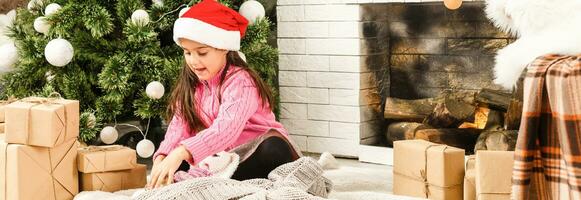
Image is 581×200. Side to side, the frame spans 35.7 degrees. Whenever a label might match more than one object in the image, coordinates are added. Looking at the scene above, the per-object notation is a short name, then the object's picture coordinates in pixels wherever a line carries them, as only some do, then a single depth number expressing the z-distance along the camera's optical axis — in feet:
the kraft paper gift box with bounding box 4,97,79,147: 9.20
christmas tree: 11.53
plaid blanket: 6.56
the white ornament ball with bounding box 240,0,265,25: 12.09
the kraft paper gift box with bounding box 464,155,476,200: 9.16
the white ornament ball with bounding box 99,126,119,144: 11.70
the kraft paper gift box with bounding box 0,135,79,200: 9.25
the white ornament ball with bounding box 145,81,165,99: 11.43
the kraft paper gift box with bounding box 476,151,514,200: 8.64
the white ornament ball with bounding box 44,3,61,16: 11.58
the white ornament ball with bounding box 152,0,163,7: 12.13
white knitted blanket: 8.41
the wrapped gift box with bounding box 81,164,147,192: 9.80
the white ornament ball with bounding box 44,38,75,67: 11.27
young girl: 9.31
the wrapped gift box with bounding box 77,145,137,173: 9.70
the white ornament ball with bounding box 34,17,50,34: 11.67
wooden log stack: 11.76
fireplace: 12.60
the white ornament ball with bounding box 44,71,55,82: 11.99
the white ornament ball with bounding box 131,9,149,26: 11.50
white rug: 9.54
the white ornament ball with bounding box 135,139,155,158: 11.73
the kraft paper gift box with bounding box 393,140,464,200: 9.38
